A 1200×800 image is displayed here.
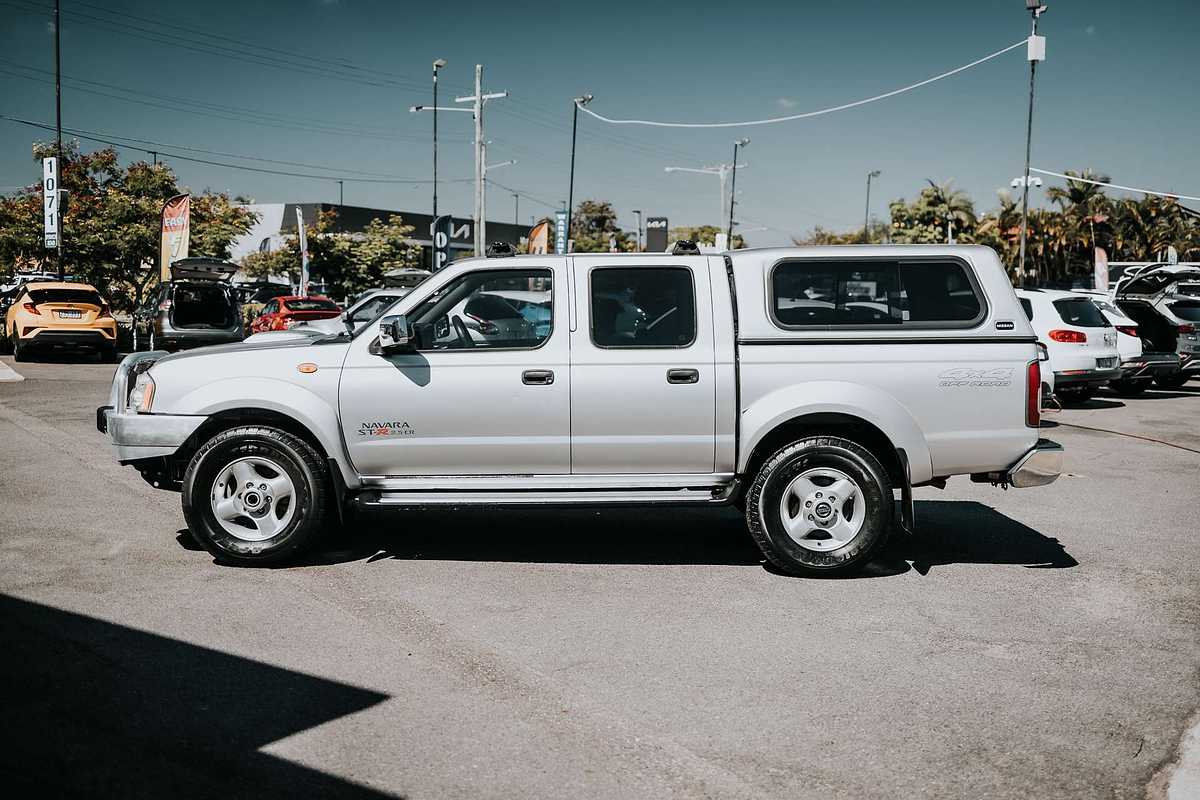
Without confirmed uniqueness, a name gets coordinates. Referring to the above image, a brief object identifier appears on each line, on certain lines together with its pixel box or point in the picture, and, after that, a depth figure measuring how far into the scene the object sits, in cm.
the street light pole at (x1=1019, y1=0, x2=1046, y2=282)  2528
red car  2555
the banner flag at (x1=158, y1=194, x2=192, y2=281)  2723
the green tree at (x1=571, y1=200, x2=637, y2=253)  11013
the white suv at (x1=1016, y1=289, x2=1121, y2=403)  1540
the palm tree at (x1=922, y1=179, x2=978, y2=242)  7738
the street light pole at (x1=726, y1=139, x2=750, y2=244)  6819
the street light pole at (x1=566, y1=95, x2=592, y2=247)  4811
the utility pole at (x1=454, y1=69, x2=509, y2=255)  3766
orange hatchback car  2184
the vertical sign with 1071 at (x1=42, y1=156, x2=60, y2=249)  2741
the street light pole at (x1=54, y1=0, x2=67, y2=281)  3106
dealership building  6800
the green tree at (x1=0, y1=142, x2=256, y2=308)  3109
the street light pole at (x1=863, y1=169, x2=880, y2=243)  9314
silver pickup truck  646
